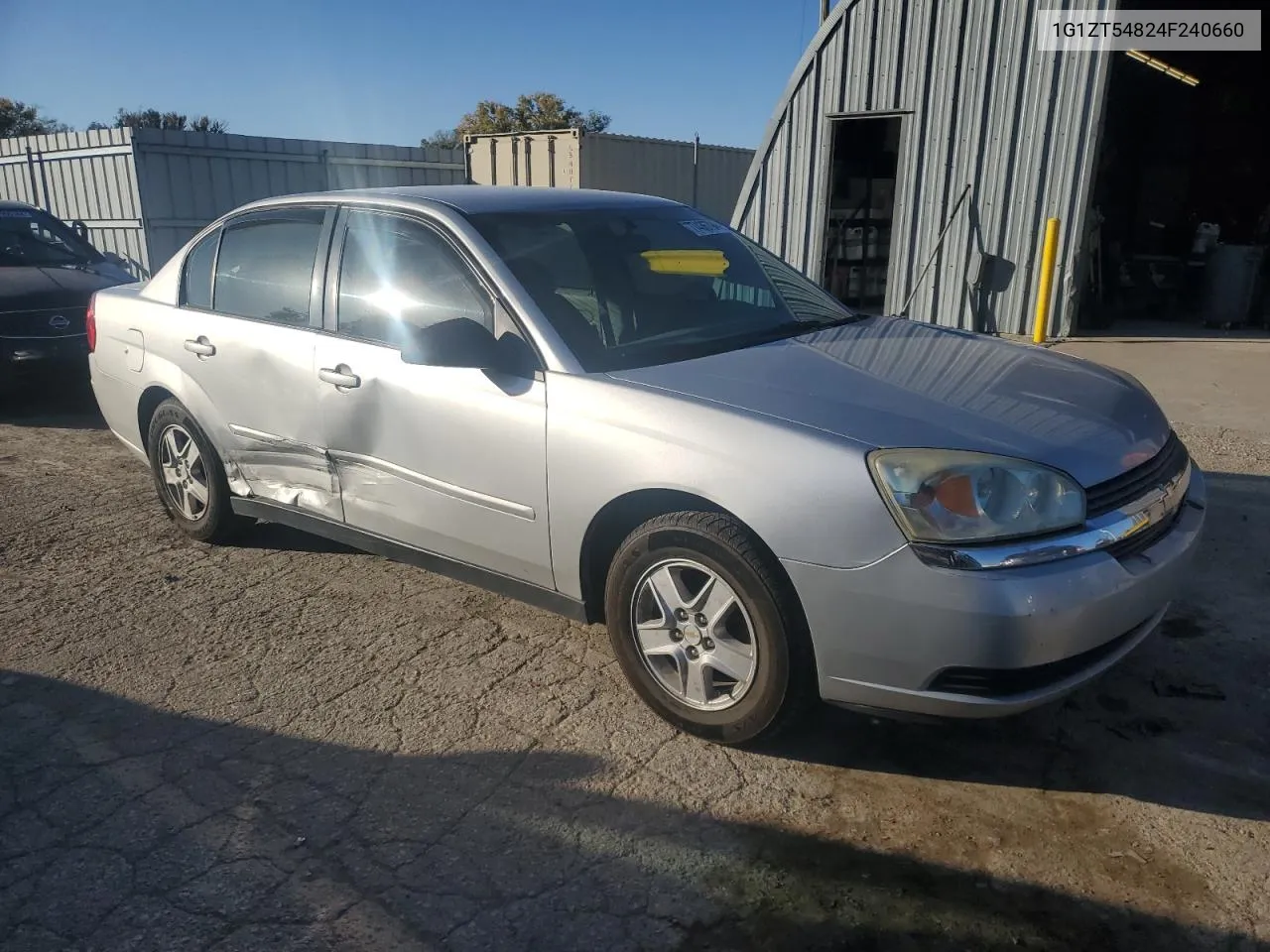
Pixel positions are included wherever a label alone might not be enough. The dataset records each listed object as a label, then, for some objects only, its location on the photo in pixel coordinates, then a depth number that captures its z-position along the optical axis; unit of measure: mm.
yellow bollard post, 9570
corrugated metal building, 9500
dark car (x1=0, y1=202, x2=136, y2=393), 7551
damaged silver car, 2514
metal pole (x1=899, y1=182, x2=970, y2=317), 10109
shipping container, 17594
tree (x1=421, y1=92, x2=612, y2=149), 48969
